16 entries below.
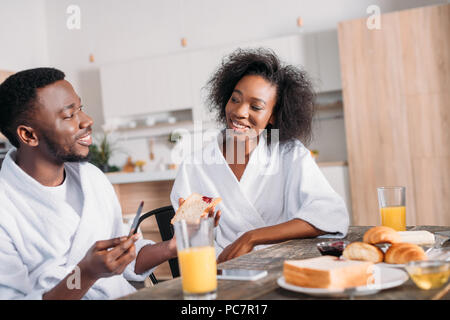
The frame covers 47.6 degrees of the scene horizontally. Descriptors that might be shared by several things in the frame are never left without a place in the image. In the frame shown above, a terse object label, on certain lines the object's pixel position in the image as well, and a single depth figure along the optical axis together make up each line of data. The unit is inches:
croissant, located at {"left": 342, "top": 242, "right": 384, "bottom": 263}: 43.9
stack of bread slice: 35.5
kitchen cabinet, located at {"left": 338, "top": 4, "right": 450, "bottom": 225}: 171.5
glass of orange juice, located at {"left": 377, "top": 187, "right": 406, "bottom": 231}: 61.6
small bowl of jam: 47.9
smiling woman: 71.4
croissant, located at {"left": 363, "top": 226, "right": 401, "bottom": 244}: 46.3
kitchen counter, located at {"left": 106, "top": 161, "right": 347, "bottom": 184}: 156.6
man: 51.2
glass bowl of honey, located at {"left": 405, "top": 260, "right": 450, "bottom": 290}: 35.0
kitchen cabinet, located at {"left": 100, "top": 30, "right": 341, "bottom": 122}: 205.8
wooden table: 35.1
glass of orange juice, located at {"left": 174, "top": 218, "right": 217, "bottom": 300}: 36.3
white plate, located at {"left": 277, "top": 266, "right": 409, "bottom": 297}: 34.6
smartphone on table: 41.3
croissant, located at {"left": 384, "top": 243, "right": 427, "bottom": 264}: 41.4
